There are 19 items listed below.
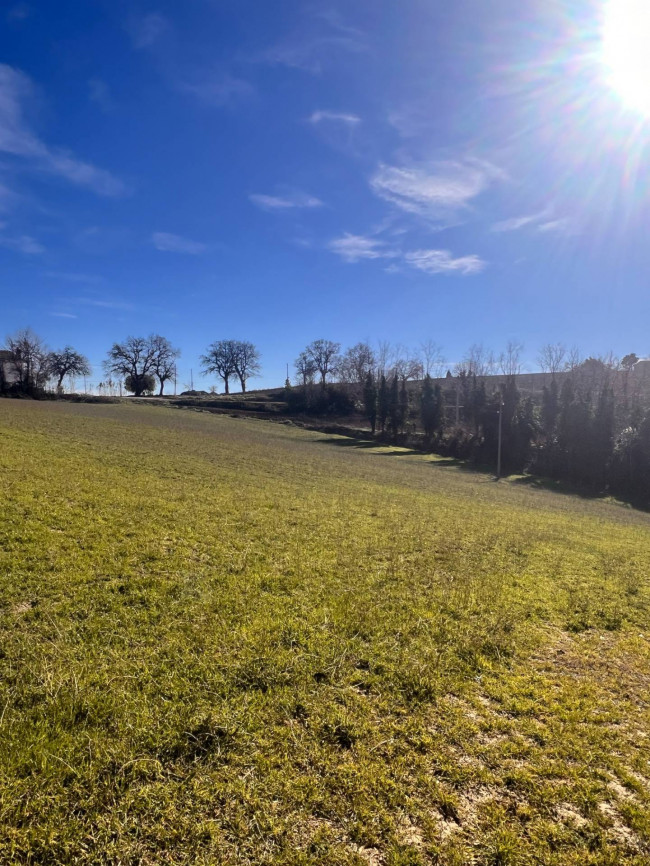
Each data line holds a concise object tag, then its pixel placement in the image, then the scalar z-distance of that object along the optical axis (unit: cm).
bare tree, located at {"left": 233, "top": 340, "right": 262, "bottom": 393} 11106
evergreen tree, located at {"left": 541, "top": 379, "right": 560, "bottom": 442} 5628
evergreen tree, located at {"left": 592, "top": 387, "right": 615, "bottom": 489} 4944
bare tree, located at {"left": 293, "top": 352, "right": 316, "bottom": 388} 11331
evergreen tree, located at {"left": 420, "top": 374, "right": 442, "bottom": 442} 6425
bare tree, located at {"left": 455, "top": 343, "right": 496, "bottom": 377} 8768
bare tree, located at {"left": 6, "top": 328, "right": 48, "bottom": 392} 6856
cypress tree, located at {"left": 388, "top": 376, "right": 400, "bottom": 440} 6838
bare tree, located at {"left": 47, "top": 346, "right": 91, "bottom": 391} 8688
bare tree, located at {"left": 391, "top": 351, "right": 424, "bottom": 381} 9659
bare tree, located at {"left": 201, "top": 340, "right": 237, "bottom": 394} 11050
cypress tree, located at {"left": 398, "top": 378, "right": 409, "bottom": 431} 6869
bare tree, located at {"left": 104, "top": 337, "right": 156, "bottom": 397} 9594
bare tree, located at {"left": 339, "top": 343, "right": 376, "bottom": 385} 10244
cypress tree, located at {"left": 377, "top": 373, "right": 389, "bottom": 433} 6944
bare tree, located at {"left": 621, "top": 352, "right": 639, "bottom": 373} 7885
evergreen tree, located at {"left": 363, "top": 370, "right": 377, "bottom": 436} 6994
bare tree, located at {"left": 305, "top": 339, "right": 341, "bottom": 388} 11138
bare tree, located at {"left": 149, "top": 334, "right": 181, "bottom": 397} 9900
